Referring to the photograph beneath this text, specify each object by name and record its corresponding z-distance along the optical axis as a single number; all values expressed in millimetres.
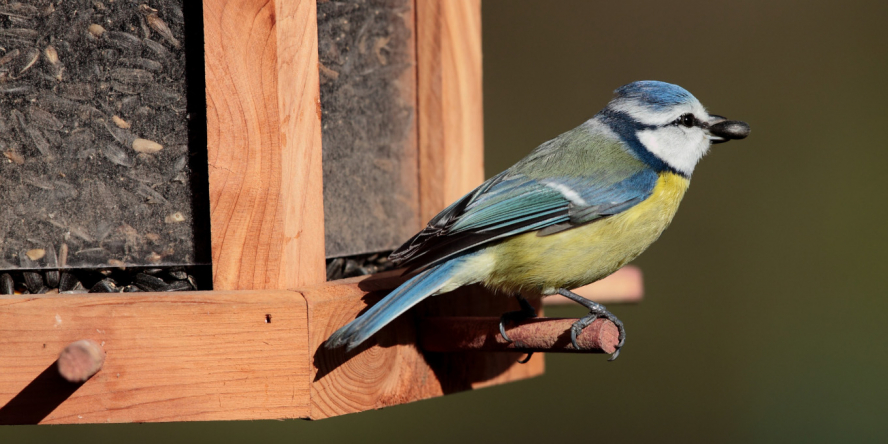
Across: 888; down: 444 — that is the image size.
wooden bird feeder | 3783
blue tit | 4414
